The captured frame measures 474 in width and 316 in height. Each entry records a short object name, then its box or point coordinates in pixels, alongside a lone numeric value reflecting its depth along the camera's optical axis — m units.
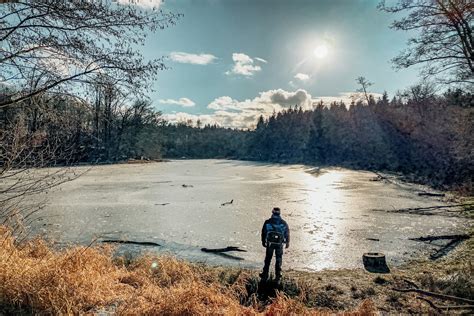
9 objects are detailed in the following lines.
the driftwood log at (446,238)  9.66
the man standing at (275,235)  7.41
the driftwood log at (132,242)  9.83
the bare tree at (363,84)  50.73
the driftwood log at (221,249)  9.54
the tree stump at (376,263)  8.02
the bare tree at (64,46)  3.92
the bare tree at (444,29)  8.29
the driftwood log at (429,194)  21.81
